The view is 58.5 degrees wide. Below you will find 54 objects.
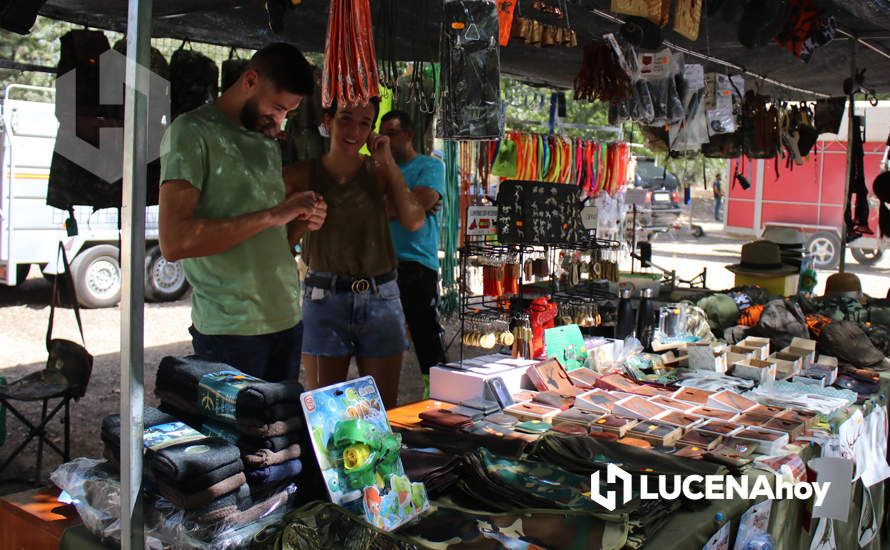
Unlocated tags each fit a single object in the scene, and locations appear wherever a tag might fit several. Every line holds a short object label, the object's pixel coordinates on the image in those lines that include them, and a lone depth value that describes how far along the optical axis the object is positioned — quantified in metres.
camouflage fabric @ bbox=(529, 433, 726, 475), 2.19
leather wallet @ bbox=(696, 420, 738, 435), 2.64
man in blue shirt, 3.93
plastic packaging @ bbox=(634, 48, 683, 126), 4.93
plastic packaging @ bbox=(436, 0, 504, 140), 2.71
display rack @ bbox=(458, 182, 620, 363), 3.15
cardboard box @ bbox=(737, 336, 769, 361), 3.78
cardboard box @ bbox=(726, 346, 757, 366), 3.63
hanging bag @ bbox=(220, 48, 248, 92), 3.79
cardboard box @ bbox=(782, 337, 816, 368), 3.78
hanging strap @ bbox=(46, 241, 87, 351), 3.90
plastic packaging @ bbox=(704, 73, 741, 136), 5.43
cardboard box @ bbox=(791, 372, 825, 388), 3.43
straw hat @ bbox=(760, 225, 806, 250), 6.30
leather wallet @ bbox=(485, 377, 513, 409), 2.84
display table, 1.90
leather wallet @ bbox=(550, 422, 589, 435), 2.53
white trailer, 7.40
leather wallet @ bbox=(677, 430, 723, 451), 2.48
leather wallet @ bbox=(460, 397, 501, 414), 2.77
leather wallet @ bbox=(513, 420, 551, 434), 2.53
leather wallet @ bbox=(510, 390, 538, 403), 2.93
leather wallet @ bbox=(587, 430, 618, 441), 2.51
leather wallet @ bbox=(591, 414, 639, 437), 2.54
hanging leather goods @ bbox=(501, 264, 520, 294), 3.26
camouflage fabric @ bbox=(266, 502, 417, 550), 1.58
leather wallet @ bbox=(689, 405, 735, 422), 2.83
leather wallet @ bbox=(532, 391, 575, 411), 2.87
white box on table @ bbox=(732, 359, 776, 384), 3.41
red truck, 13.59
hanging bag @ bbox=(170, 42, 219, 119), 3.67
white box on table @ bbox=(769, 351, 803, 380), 3.57
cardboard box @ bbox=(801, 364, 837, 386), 3.53
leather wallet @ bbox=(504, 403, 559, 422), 2.69
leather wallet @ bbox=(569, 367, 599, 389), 3.14
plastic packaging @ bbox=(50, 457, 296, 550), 1.60
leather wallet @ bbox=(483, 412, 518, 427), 2.65
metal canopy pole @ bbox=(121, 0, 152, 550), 1.50
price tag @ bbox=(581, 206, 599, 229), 3.42
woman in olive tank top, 2.94
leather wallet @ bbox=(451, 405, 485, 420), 2.71
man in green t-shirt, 2.14
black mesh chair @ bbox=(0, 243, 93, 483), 3.75
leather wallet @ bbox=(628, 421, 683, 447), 2.49
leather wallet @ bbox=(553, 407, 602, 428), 2.63
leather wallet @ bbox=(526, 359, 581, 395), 3.04
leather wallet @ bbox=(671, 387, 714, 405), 3.05
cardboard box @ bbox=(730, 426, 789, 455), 2.49
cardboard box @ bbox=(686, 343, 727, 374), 3.53
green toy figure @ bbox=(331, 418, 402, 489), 1.76
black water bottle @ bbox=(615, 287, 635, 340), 3.74
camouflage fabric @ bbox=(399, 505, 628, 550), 1.73
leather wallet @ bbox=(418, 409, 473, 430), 2.56
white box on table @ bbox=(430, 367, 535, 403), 2.89
